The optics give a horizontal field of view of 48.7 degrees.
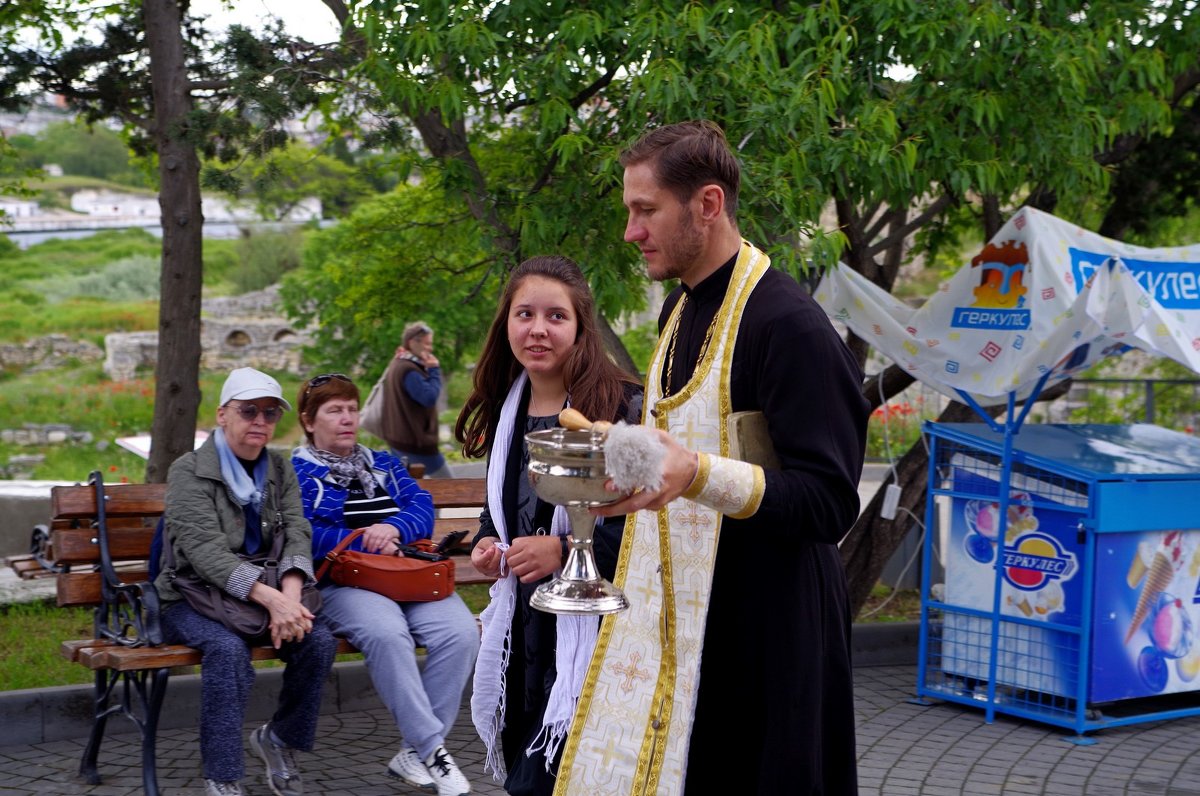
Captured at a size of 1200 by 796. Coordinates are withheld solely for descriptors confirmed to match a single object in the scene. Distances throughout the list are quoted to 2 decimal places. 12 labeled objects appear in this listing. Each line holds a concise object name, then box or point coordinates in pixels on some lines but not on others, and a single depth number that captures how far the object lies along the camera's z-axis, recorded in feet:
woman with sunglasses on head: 17.20
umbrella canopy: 19.54
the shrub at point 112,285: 161.38
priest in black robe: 7.94
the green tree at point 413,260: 26.21
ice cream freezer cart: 20.59
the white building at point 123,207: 242.99
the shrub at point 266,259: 156.76
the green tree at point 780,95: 19.74
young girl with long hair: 10.77
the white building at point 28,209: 257.22
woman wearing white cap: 16.19
